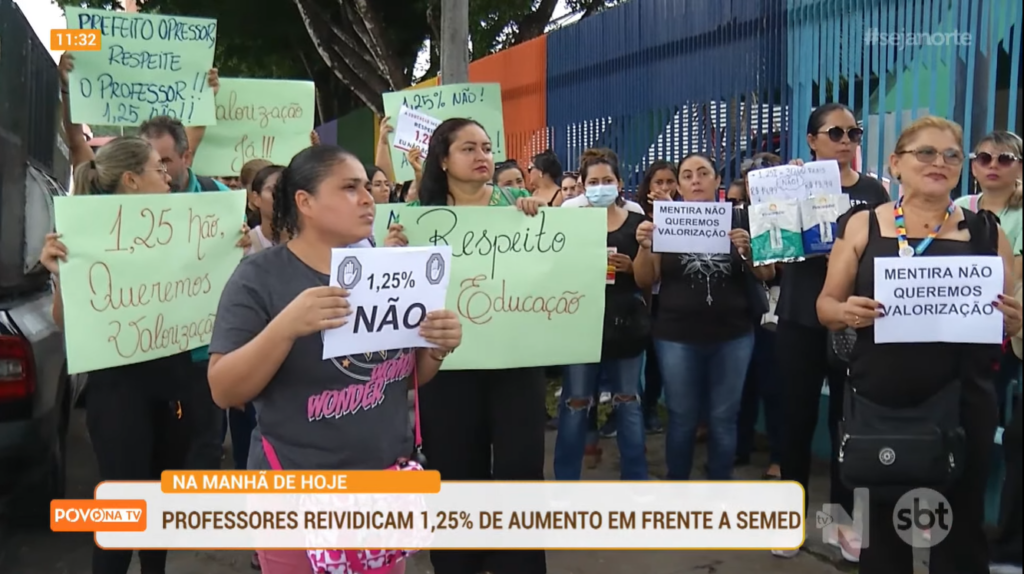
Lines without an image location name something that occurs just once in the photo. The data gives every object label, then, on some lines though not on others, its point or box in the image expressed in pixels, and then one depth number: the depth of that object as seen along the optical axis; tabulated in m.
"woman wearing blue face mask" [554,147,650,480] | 4.67
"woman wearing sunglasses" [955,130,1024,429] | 4.10
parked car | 3.99
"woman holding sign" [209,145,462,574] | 2.16
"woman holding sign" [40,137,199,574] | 3.29
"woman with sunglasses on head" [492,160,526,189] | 6.15
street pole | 9.09
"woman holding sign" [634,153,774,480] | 4.49
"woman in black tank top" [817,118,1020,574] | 2.97
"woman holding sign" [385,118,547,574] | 3.38
